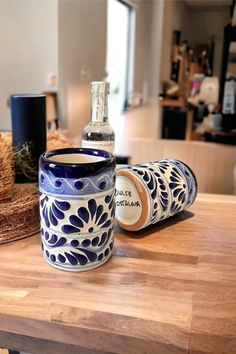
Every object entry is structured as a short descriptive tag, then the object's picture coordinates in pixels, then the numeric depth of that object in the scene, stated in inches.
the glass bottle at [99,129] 27.5
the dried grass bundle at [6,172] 24.4
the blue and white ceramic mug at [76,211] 20.0
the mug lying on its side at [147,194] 24.9
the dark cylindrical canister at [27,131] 27.5
